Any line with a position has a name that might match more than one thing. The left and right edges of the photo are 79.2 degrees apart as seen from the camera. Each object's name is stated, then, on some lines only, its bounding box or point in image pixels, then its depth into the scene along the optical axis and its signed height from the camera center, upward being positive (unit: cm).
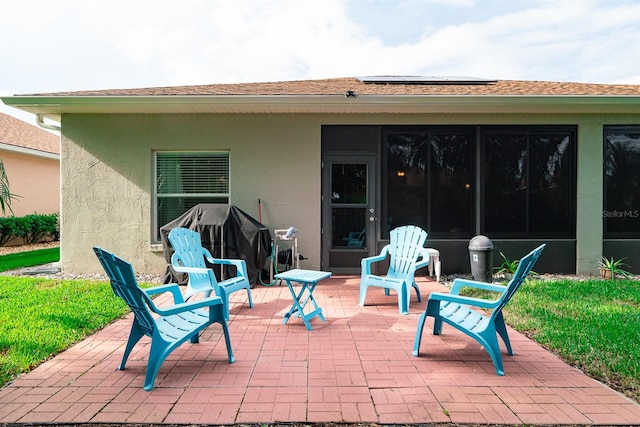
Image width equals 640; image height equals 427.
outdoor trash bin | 627 -78
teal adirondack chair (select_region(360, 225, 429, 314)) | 467 -68
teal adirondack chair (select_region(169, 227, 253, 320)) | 432 -65
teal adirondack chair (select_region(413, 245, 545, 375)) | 296 -89
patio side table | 409 -77
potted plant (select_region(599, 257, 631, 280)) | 680 -102
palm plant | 625 +34
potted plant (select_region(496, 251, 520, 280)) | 686 -99
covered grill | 602 -38
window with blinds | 722 +59
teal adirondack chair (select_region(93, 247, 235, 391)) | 262 -84
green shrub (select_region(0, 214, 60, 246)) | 1103 -50
